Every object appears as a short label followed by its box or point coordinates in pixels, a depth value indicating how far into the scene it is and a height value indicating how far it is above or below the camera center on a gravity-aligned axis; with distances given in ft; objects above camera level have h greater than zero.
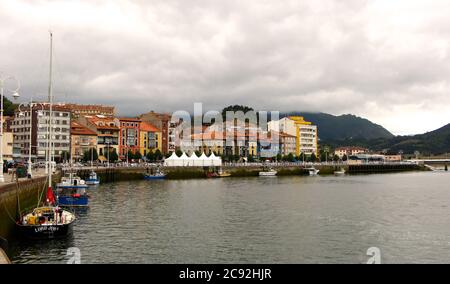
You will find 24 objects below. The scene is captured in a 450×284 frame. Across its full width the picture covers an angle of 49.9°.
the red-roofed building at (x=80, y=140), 486.79 +30.84
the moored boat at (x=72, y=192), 194.59 -10.04
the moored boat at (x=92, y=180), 331.36 -6.70
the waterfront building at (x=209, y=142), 604.08 +33.35
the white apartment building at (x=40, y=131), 457.27 +38.70
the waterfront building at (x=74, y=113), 607.94 +76.56
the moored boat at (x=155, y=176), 404.36 -5.51
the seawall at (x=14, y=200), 122.42 -8.93
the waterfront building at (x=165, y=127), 585.63 +51.28
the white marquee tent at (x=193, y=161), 453.17 +7.28
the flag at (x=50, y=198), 136.02 -7.63
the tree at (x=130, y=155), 504.06 +14.77
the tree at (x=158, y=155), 523.29 +15.62
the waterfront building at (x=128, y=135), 531.91 +38.71
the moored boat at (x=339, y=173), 575.79 -7.71
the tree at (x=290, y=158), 638.08 +12.25
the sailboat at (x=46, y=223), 121.80 -13.42
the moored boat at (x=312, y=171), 535.64 -4.56
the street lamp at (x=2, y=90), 134.72 +23.93
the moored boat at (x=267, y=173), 485.56 -5.57
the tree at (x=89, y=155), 467.93 +14.82
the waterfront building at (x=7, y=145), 345.94 +19.27
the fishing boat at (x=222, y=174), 452.35 -5.30
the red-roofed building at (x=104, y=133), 508.12 +39.47
